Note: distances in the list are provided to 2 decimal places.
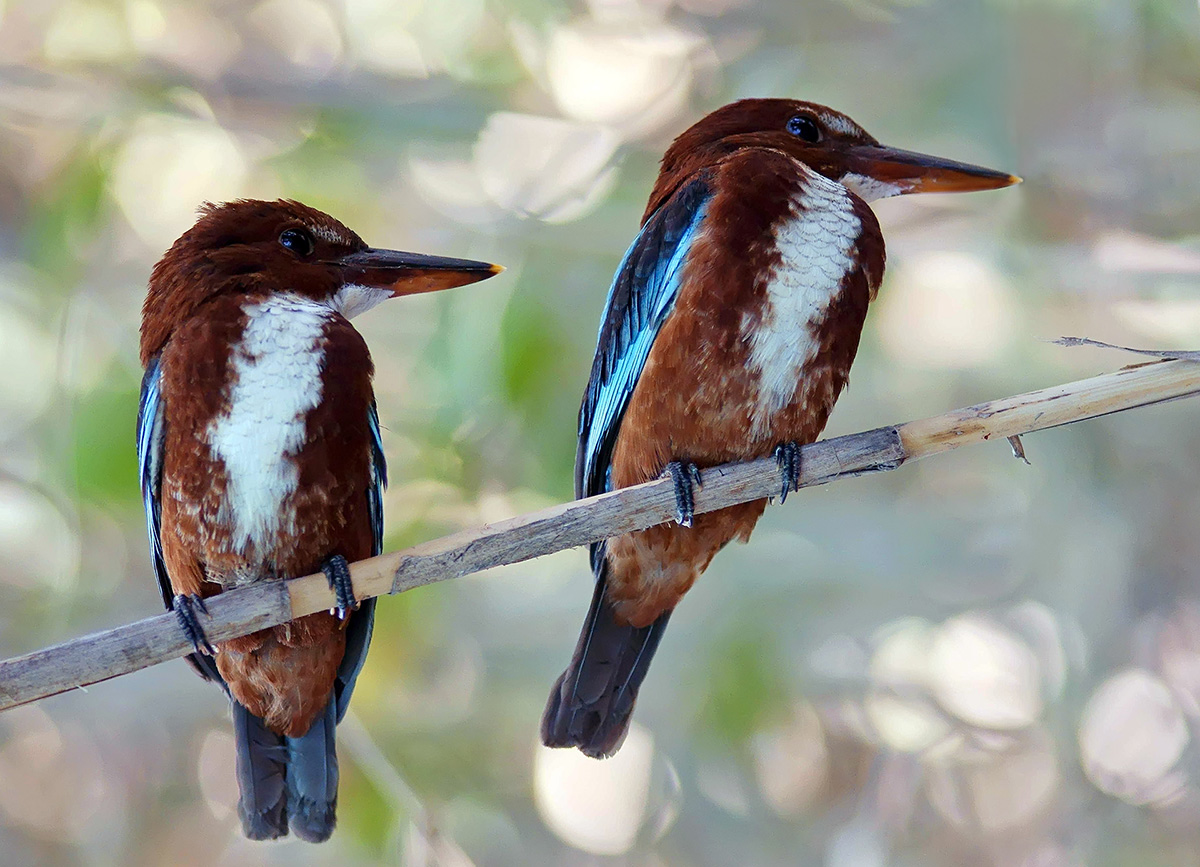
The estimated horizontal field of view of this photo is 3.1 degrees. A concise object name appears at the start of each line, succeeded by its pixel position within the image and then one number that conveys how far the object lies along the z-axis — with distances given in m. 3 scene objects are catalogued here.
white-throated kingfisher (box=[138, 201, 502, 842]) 7.19
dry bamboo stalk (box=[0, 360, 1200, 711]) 7.14
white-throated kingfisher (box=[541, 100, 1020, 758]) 7.20
